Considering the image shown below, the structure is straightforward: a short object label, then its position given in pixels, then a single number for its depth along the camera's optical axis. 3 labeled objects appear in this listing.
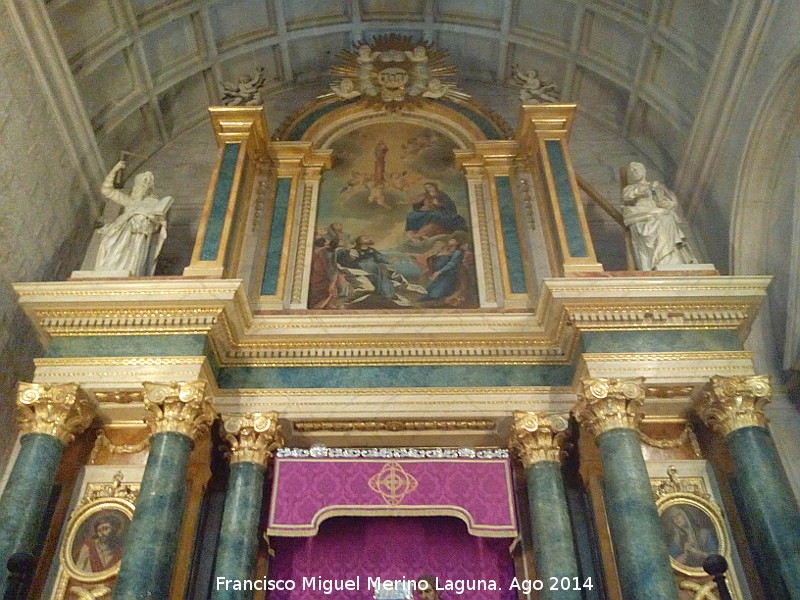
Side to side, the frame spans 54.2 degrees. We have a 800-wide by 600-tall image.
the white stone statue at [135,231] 8.35
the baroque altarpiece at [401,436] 6.57
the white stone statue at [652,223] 8.29
